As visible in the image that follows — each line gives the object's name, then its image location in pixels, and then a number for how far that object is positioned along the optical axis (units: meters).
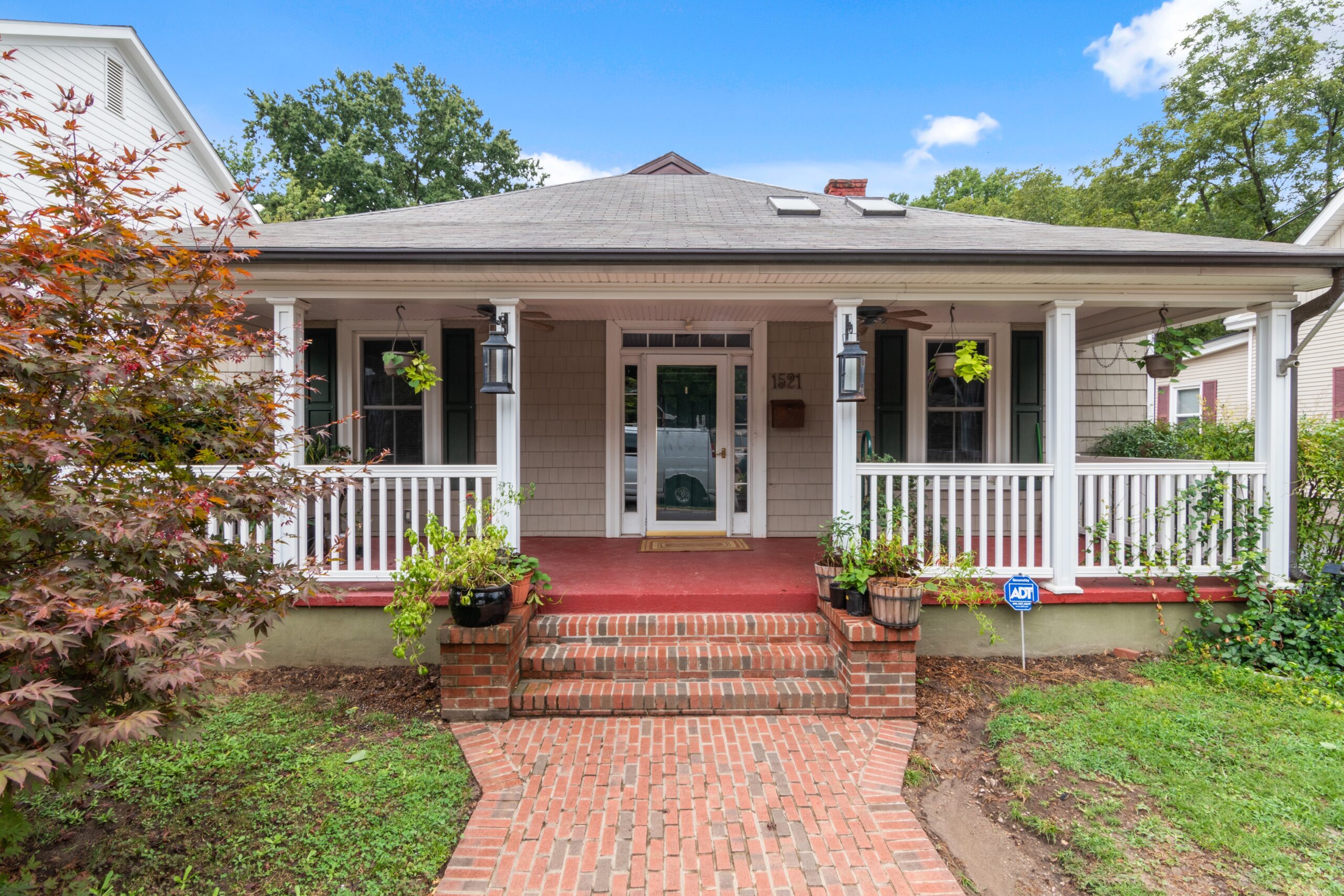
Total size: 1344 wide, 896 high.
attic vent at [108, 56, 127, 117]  9.00
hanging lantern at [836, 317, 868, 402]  3.93
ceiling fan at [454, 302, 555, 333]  4.36
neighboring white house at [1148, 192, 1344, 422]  10.36
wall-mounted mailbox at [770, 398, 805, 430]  6.04
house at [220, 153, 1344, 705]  4.03
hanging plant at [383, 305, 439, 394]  4.57
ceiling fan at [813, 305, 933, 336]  4.35
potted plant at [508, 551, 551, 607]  3.76
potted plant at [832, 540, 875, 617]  3.55
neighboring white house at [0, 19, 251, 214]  7.98
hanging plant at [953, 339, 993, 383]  4.46
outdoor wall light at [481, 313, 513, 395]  4.02
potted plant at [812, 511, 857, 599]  3.93
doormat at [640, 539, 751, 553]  5.54
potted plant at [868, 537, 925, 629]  3.39
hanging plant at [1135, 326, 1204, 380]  4.61
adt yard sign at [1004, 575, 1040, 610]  3.93
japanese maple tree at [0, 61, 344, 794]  1.75
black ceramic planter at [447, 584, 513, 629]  3.36
